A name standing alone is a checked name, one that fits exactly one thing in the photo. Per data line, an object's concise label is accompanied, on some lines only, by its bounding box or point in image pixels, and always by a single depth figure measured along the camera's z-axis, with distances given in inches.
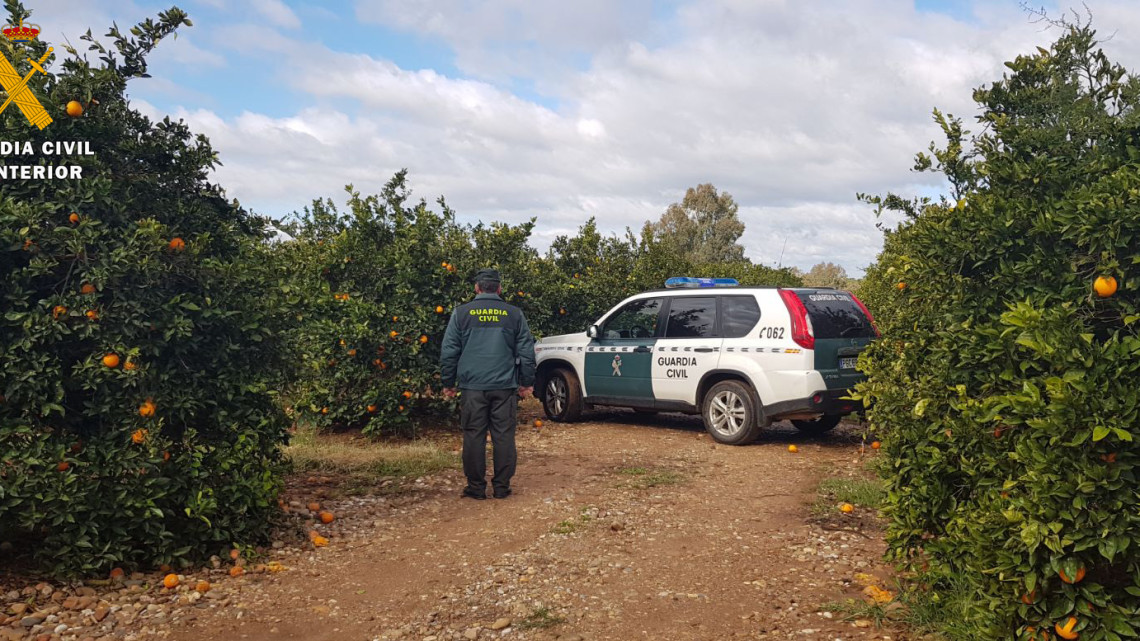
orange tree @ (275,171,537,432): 386.0
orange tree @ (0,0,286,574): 190.9
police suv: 364.8
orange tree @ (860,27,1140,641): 127.6
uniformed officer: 291.6
